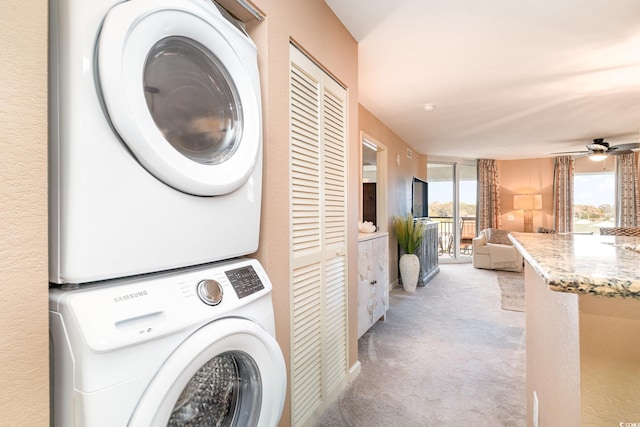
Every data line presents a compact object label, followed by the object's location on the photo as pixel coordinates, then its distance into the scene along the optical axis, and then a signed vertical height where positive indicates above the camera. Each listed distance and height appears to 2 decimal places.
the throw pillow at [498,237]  6.60 -0.48
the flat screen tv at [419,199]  5.91 +0.26
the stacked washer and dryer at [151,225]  0.70 -0.03
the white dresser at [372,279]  2.85 -0.60
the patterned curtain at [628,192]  6.45 +0.39
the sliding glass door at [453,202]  7.59 +0.24
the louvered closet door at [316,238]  1.66 -0.14
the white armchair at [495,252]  6.30 -0.75
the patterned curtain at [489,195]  7.64 +0.39
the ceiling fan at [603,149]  4.25 +0.88
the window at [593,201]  7.00 +0.24
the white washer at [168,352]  0.67 -0.32
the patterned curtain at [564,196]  7.23 +0.35
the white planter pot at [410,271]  4.77 -0.82
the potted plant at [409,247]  4.77 -0.49
